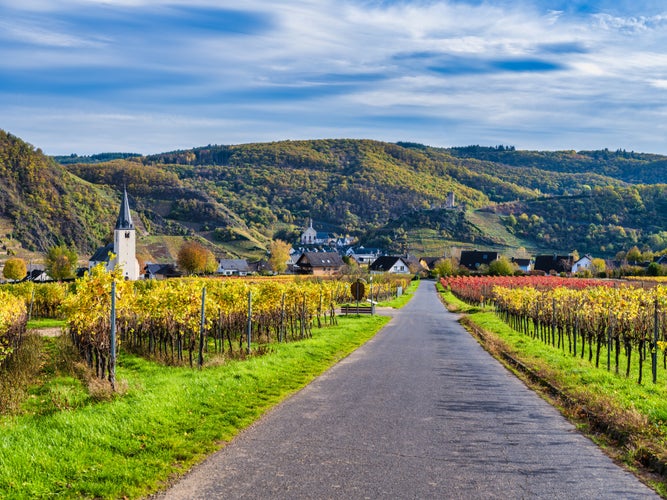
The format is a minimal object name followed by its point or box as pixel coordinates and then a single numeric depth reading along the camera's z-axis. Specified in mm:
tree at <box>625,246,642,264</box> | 123562
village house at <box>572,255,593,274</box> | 127019
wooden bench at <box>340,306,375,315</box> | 43938
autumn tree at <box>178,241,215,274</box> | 111375
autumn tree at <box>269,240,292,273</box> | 128875
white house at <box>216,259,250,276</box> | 126400
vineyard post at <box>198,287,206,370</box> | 16125
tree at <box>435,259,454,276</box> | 117044
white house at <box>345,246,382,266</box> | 176350
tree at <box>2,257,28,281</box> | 96125
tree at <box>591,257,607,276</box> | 113725
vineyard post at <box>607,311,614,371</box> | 17772
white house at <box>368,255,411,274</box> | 137500
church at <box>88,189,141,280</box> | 97438
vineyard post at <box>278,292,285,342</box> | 23672
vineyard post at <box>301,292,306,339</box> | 27008
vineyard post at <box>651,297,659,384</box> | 14430
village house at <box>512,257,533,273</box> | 132100
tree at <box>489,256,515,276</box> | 96188
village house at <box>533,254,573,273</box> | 121938
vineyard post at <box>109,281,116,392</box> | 11867
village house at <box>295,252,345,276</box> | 129112
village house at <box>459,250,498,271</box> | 137875
